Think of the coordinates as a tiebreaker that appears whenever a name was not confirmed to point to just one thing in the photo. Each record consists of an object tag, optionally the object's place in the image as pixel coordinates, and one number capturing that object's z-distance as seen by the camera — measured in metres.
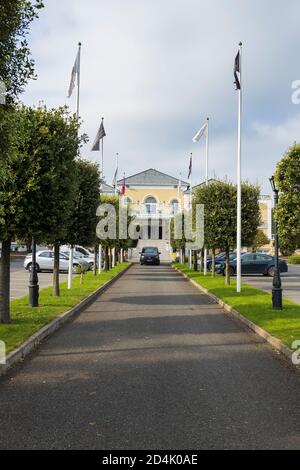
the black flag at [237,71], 18.98
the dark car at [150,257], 50.78
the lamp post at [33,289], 14.69
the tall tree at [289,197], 11.16
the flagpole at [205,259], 30.39
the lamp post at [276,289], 14.23
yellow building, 82.88
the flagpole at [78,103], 21.20
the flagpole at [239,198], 19.92
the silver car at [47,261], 35.88
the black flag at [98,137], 25.83
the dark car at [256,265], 33.09
